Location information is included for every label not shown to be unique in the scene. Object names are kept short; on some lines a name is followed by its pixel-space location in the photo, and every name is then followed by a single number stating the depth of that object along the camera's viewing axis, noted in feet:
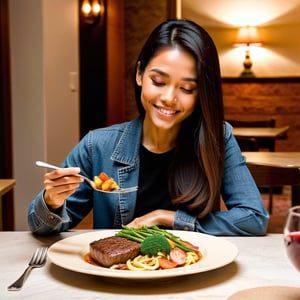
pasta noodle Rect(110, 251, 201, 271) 3.50
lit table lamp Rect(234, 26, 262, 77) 26.71
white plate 3.26
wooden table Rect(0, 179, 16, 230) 7.82
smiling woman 4.89
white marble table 3.21
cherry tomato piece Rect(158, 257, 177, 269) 3.52
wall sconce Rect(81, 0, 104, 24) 19.97
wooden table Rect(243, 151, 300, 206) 9.49
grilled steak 3.55
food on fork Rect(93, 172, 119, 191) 4.38
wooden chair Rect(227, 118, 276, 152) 18.22
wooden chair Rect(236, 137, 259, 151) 13.50
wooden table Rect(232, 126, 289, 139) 15.31
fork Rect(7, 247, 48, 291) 3.26
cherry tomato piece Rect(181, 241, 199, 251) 3.91
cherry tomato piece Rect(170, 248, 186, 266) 3.59
